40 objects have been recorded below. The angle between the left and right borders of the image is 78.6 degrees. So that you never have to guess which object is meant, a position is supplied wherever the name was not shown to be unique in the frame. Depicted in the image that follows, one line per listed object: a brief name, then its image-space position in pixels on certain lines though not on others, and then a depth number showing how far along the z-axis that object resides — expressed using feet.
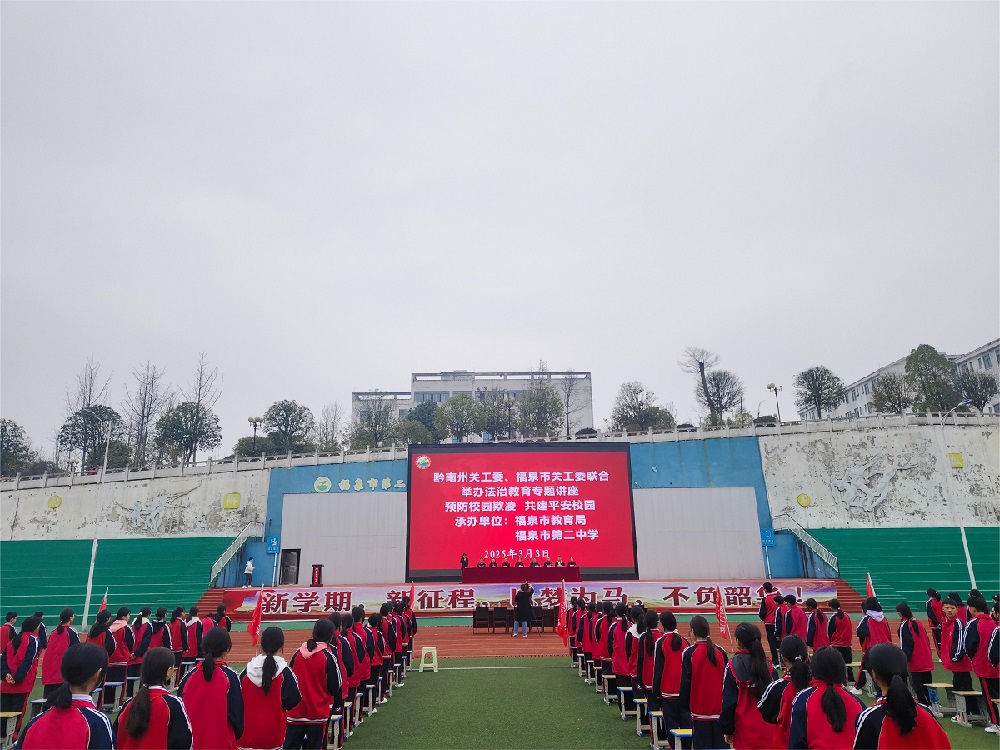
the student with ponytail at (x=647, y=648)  20.36
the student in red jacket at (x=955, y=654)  22.97
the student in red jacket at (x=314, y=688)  17.06
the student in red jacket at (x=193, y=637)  28.76
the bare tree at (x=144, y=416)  121.08
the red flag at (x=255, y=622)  41.77
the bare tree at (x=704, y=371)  134.10
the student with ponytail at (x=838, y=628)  26.84
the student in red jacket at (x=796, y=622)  27.81
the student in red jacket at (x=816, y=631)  27.35
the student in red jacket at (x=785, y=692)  12.40
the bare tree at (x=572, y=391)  186.61
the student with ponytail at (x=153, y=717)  10.55
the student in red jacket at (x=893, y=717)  8.79
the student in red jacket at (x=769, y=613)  31.58
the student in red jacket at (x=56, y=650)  23.11
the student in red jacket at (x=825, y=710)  10.62
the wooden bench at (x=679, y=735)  17.16
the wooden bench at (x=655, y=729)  19.66
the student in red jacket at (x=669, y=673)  18.20
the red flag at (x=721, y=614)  36.73
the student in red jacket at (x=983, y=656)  22.04
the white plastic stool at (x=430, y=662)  35.83
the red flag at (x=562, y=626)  41.51
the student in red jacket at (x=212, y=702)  12.67
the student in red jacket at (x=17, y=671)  22.71
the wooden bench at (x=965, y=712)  22.86
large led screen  66.44
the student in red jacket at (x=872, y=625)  24.70
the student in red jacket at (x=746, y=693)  13.34
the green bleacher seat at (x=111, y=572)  66.03
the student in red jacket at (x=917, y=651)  22.79
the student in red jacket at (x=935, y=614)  31.49
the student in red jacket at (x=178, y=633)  28.99
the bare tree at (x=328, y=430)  142.98
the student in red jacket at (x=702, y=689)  15.99
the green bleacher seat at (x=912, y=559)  65.67
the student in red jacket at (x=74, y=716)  9.15
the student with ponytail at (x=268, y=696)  14.51
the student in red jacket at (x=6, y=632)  24.80
